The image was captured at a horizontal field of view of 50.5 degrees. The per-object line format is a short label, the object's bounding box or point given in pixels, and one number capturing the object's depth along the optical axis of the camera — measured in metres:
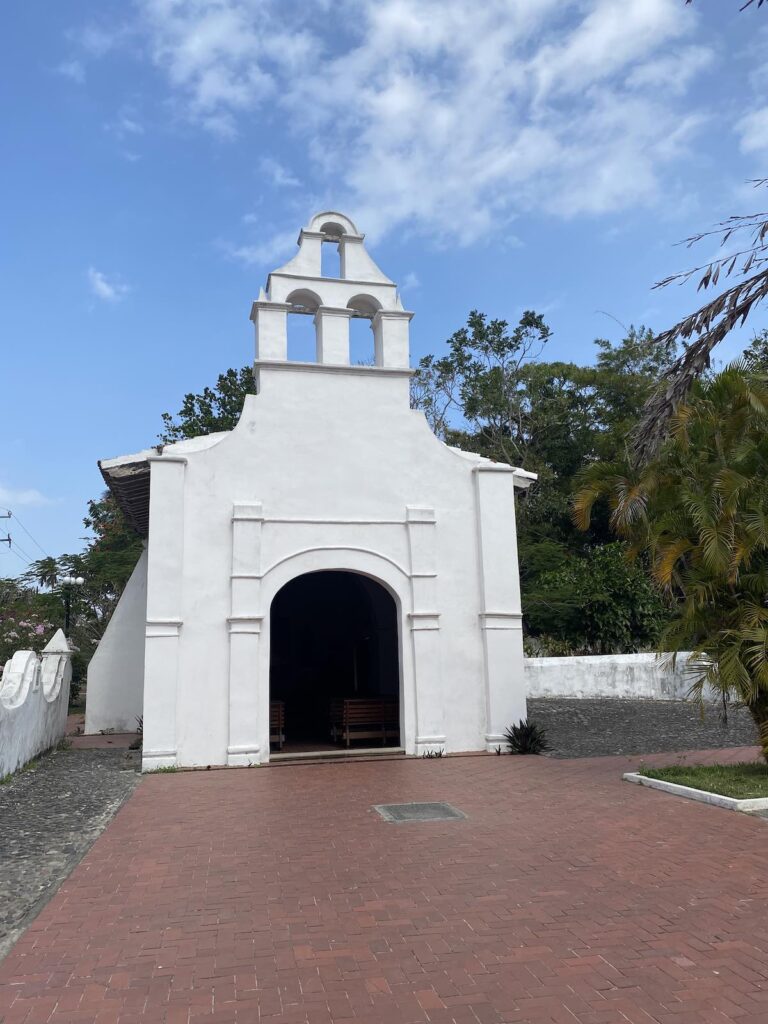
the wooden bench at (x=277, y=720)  12.91
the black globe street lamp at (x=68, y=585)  21.81
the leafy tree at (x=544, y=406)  30.61
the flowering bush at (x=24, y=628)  21.77
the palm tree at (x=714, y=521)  8.88
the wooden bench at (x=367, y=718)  13.20
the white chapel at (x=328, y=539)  11.71
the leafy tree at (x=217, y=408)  31.89
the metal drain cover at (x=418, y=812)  7.98
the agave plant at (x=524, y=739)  12.45
